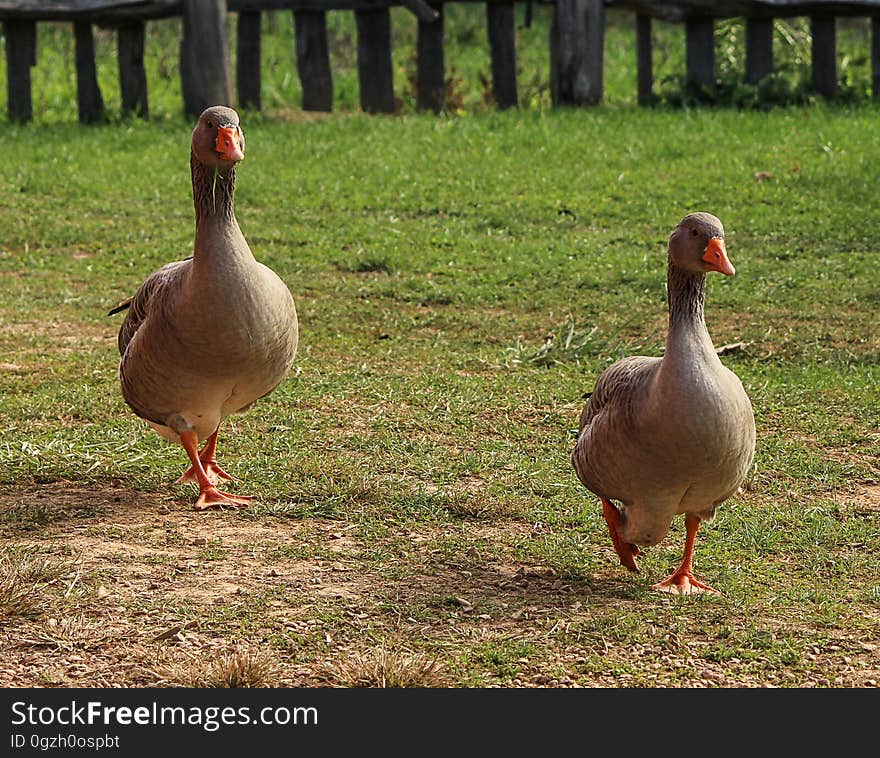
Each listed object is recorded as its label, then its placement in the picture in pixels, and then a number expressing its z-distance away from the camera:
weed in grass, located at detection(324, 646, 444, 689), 7.93
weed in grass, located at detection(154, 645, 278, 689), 7.91
